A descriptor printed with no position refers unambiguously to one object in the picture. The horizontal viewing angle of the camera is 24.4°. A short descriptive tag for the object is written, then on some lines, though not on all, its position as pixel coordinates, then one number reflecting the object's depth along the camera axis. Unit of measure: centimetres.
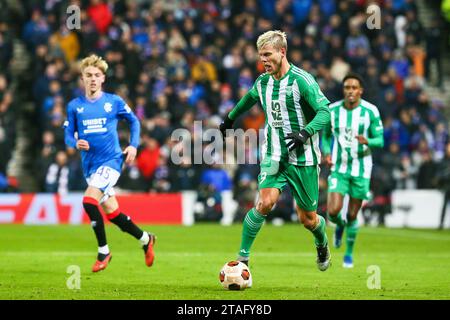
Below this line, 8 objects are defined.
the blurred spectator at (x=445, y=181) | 2175
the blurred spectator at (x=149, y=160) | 2297
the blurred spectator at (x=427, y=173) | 2342
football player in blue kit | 1234
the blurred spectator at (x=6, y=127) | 2261
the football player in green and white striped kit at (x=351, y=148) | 1407
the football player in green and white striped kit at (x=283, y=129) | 1041
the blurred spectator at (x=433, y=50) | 2648
